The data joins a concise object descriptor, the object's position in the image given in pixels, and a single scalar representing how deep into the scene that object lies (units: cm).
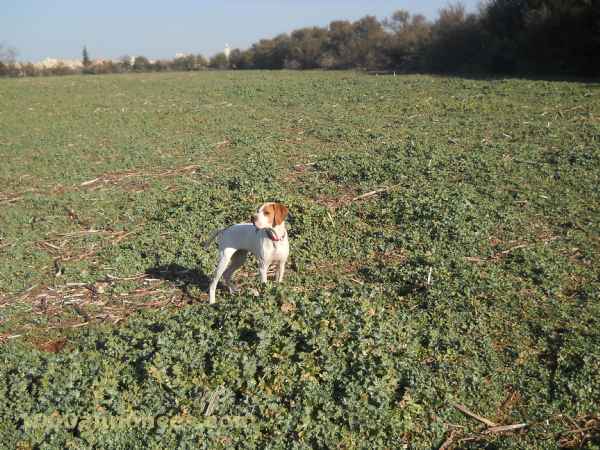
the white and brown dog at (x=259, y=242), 524
